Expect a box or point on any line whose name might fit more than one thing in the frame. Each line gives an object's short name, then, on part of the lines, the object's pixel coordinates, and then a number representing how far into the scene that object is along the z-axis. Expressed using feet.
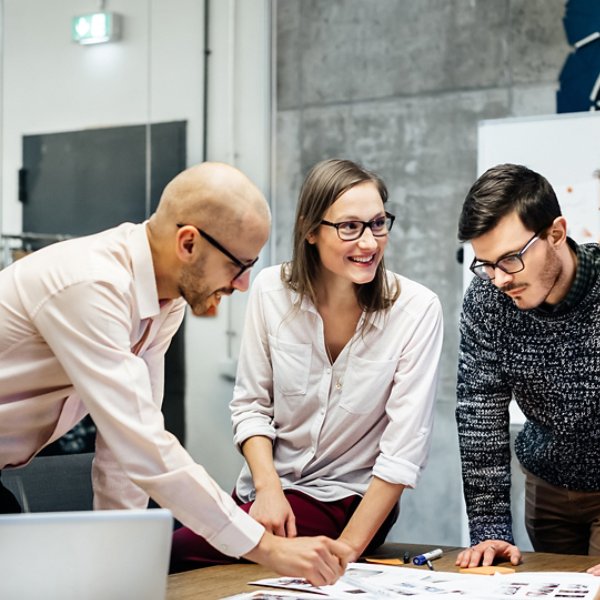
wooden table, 6.04
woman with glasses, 7.92
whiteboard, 13.82
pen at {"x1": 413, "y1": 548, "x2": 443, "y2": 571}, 6.95
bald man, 5.40
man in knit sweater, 7.45
